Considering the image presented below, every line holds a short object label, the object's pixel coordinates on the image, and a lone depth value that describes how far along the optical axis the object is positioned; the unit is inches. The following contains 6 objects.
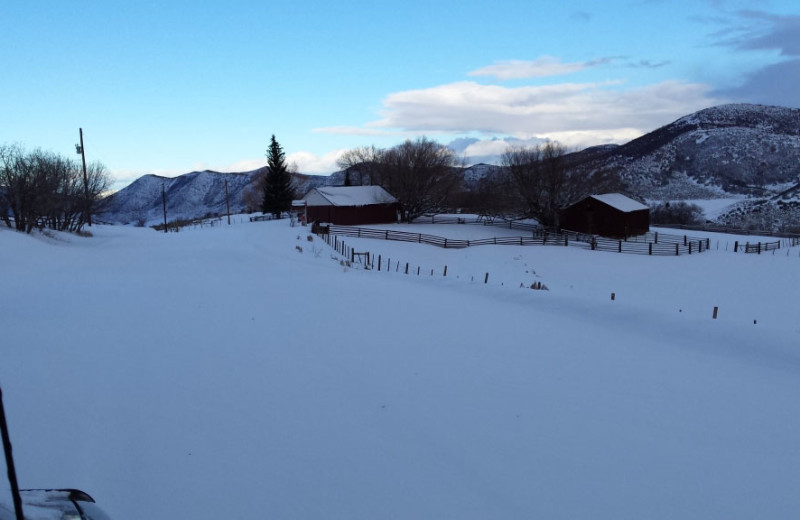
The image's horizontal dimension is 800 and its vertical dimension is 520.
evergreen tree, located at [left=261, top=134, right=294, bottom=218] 2608.3
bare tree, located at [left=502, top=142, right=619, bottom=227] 1977.1
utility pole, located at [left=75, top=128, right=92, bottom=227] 1531.6
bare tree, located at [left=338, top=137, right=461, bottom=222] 2132.1
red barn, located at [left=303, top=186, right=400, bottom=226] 2011.6
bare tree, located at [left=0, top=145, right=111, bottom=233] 1154.0
